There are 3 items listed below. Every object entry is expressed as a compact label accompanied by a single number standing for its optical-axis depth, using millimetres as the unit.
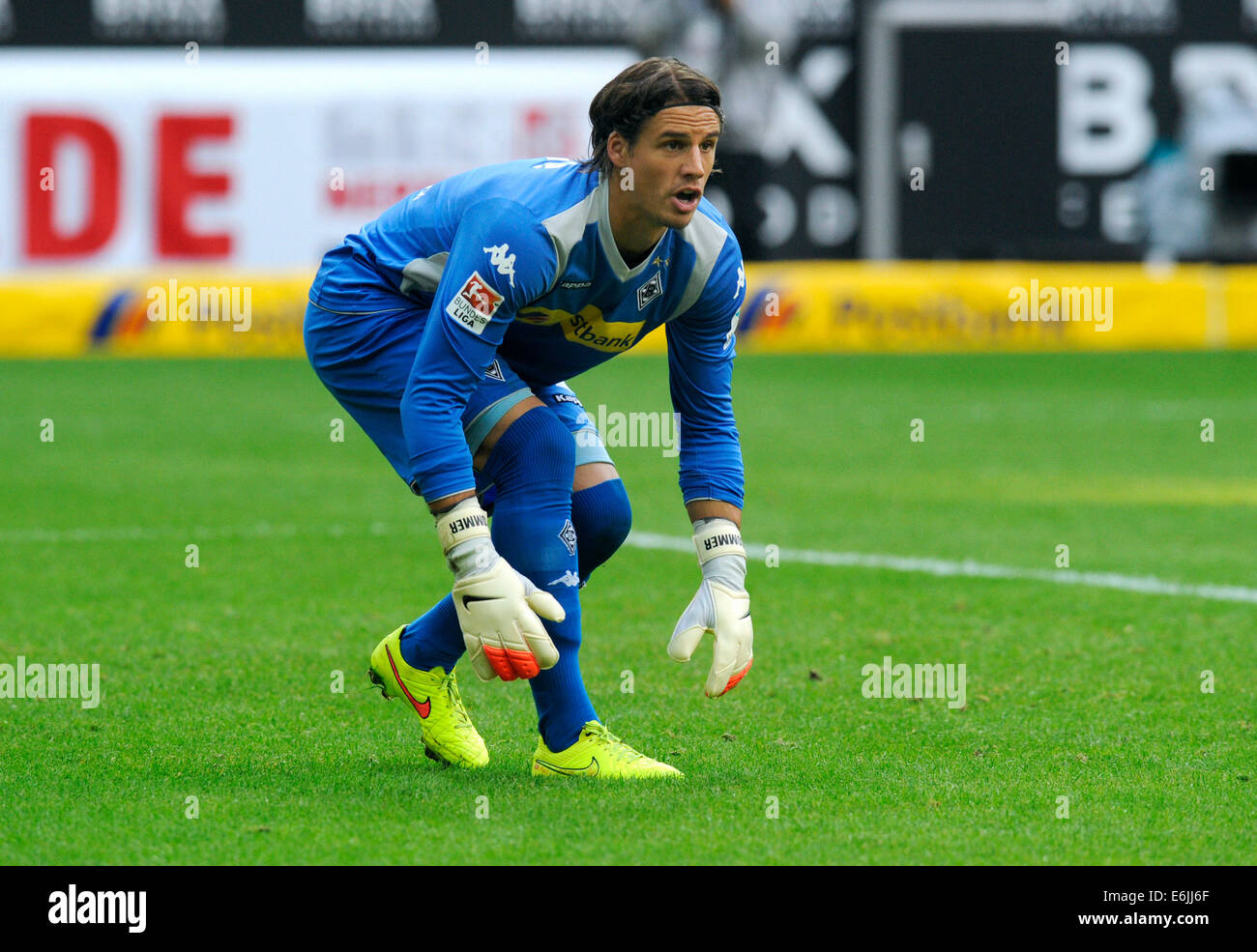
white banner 25297
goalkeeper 4996
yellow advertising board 23031
